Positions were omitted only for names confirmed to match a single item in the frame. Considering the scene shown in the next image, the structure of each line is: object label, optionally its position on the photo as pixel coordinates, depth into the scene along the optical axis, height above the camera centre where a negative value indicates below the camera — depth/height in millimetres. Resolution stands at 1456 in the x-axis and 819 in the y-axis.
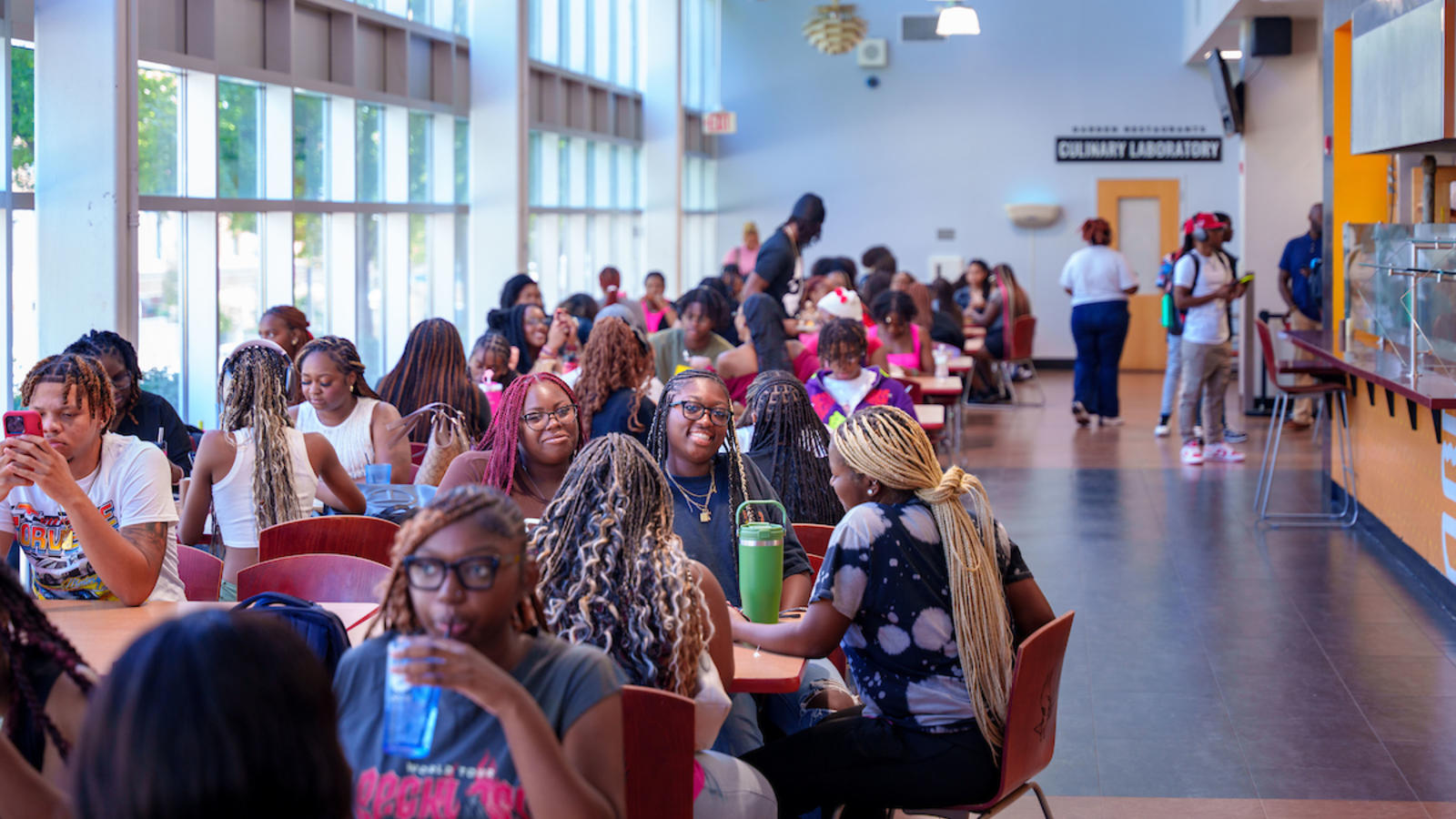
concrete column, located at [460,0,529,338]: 10109 +1278
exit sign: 16547 +2387
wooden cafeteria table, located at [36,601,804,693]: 2793 -615
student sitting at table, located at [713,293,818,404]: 7660 -26
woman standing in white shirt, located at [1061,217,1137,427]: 11938 +89
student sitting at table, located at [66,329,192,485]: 4703 -269
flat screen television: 13180 +2152
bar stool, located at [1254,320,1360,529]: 7648 -638
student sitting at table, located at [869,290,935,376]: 9477 -45
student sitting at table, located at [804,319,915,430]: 6453 -226
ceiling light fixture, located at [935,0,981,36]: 9883 +2142
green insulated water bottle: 3061 -515
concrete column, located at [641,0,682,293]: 15211 +2135
